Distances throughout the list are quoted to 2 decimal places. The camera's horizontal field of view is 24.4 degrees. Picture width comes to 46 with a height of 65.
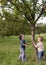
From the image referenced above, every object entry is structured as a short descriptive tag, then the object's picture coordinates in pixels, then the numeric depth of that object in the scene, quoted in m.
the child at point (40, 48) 5.21
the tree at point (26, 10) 5.57
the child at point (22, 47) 5.47
